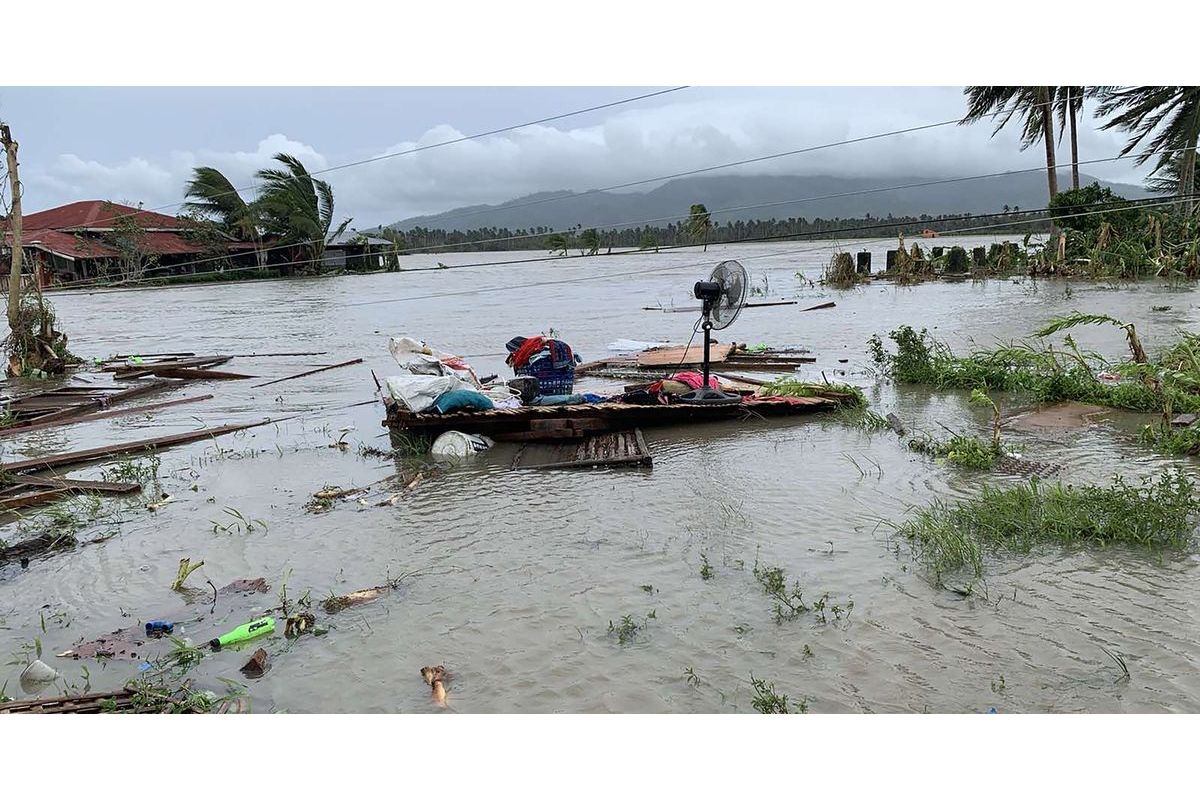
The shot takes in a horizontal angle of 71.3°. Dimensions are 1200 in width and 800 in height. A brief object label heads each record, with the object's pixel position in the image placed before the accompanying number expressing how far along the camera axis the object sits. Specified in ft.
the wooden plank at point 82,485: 23.03
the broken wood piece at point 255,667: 12.93
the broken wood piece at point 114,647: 13.84
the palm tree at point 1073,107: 78.84
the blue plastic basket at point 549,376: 30.71
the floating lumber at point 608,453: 23.81
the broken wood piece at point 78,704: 11.27
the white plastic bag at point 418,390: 26.76
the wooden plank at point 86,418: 31.81
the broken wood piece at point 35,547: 18.53
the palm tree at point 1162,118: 65.77
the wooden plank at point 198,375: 44.60
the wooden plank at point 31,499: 21.97
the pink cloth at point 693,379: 29.89
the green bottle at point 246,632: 13.88
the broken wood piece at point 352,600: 15.08
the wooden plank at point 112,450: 25.48
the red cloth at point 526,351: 30.91
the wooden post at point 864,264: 86.63
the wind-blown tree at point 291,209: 134.82
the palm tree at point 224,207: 132.26
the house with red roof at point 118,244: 120.16
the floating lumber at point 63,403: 33.63
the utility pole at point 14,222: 40.47
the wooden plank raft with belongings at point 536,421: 26.58
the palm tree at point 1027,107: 82.84
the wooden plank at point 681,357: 40.91
